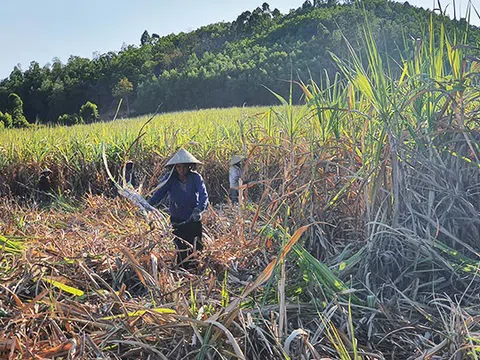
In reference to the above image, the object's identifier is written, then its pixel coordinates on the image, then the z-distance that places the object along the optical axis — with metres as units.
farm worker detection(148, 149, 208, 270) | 3.48
